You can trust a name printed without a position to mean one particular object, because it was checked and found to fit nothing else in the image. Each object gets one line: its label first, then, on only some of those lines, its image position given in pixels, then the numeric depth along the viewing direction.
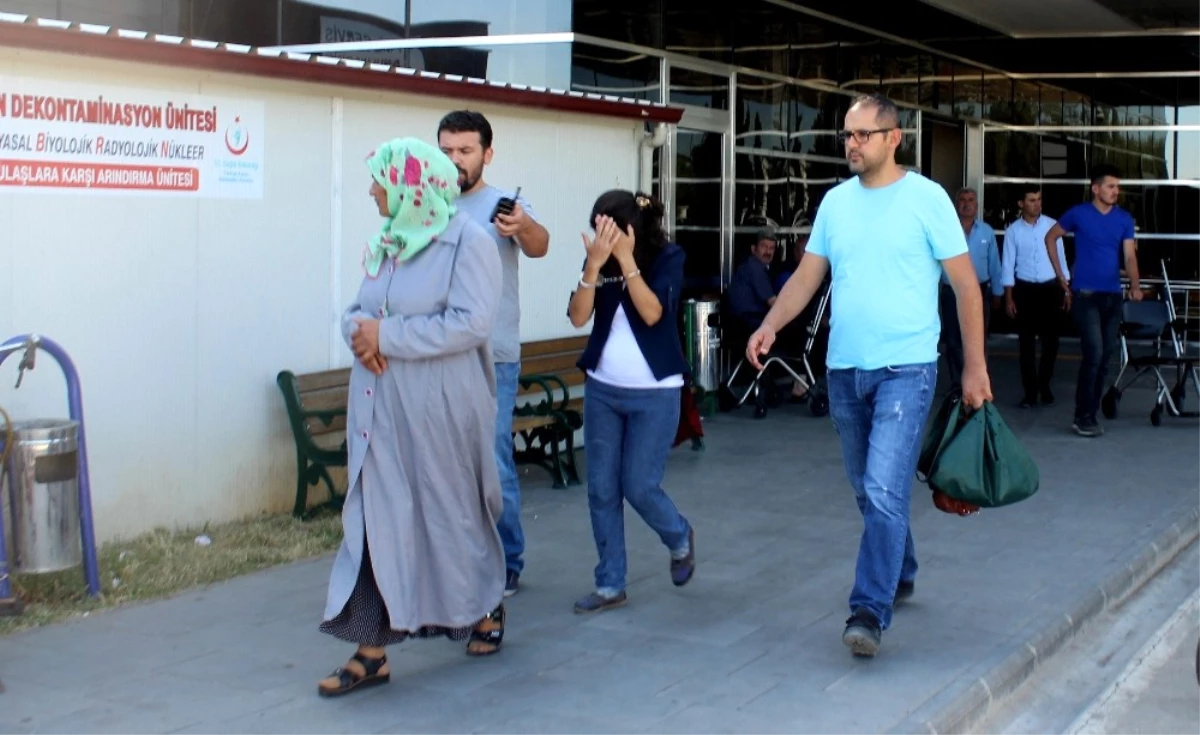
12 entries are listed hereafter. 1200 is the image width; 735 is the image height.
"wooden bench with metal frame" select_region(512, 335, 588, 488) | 9.13
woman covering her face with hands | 6.01
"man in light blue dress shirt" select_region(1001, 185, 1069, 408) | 13.56
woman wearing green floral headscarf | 5.02
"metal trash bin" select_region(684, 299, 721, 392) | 12.07
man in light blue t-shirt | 5.64
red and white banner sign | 6.68
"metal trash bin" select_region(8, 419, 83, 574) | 6.12
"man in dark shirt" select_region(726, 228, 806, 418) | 12.71
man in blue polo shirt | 11.68
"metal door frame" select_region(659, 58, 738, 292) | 13.45
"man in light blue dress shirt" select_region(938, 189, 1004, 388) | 13.28
